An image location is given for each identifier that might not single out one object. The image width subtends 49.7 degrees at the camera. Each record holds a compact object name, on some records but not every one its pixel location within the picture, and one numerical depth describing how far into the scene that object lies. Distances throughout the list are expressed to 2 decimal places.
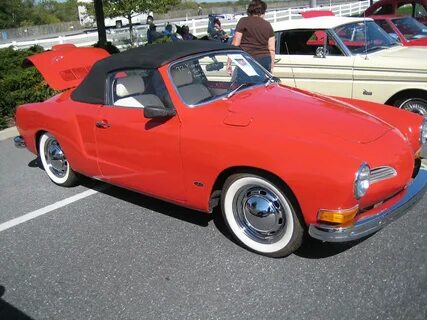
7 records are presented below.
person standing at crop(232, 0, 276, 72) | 6.36
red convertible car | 2.99
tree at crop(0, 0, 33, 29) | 51.88
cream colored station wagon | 5.93
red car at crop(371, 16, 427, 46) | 8.32
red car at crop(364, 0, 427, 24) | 11.48
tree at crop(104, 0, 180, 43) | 23.70
